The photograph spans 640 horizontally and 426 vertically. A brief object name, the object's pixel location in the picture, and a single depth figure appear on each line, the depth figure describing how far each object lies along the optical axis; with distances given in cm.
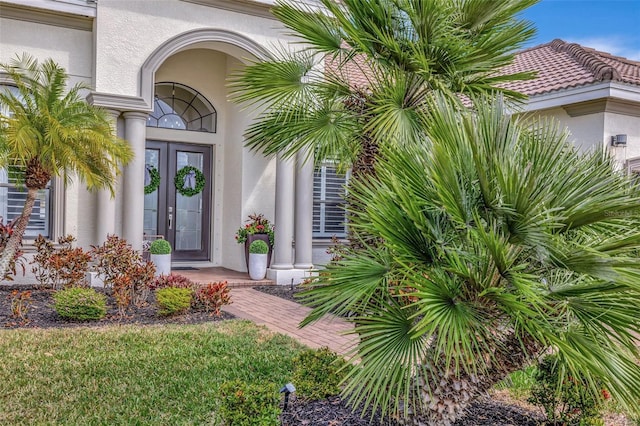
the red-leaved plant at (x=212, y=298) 747
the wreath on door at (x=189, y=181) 1217
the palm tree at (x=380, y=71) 405
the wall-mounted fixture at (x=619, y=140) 991
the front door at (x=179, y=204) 1194
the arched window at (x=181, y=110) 1189
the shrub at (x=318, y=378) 367
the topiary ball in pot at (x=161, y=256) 972
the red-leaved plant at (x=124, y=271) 722
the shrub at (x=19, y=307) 668
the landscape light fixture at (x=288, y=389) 326
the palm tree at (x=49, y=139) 700
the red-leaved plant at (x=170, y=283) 766
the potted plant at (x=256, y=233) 1116
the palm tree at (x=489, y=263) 238
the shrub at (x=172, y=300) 699
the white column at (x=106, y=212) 936
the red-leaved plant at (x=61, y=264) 815
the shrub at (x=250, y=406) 296
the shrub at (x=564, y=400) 340
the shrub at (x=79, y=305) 675
